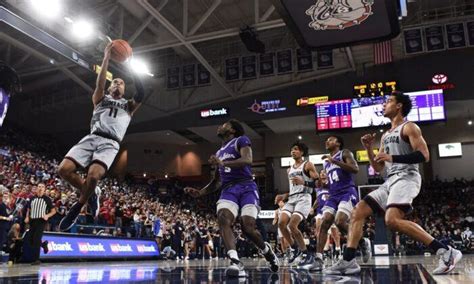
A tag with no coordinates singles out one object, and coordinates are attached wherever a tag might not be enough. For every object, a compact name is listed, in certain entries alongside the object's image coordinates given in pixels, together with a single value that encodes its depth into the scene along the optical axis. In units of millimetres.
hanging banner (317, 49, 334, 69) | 22469
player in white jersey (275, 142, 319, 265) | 7555
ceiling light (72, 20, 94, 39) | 17503
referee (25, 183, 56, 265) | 9383
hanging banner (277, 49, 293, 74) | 23203
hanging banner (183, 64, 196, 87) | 25234
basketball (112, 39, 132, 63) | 5211
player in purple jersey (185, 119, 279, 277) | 5066
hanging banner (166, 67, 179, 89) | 25391
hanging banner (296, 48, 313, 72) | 22594
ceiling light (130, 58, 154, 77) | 21200
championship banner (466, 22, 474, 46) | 20872
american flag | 20781
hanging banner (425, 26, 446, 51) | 20984
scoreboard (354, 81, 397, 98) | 21016
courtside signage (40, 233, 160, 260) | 10938
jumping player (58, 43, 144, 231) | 4758
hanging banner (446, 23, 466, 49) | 20844
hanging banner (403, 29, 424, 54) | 20984
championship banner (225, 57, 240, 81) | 24172
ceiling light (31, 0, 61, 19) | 15364
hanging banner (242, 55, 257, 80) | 23812
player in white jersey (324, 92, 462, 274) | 4535
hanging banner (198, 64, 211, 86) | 25053
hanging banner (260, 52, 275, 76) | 23594
